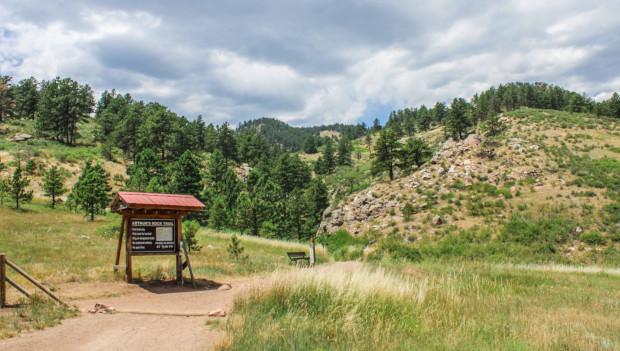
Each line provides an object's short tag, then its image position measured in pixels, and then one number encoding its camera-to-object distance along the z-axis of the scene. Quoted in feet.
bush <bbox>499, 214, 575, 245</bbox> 110.22
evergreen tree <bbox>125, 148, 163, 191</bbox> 195.21
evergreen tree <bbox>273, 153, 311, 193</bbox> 264.93
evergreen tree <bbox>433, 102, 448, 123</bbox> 434.71
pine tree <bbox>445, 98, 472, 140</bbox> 261.07
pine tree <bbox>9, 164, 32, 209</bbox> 123.04
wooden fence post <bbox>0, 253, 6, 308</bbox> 29.86
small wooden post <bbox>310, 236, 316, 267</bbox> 63.43
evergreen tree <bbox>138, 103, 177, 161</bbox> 251.39
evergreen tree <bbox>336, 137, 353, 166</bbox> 370.73
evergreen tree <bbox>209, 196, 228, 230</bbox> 157.28
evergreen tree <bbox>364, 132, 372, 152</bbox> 467.11
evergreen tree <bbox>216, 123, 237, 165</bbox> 320.50
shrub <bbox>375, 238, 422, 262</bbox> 82.48
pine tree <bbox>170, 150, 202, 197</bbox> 186.50
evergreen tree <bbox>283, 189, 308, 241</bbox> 202.80
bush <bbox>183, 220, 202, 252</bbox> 72.56
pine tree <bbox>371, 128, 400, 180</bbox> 194.49
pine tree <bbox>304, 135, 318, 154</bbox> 495.41
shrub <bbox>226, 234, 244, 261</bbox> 67.97
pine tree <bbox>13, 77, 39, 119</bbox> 309.83
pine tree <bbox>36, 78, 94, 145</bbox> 249.55
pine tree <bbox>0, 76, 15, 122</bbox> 271.08
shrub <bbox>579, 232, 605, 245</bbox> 105.19
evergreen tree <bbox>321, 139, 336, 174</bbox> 362.12
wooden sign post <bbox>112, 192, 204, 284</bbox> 42.45
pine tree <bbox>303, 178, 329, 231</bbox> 211.61
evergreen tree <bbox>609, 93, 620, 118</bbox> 254.68
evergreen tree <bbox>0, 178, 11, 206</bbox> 128.57
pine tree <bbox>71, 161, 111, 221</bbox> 118.11
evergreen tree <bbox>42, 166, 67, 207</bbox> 143.64
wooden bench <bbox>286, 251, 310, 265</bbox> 65.69
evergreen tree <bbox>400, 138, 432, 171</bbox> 196.34
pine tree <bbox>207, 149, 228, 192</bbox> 235.81
